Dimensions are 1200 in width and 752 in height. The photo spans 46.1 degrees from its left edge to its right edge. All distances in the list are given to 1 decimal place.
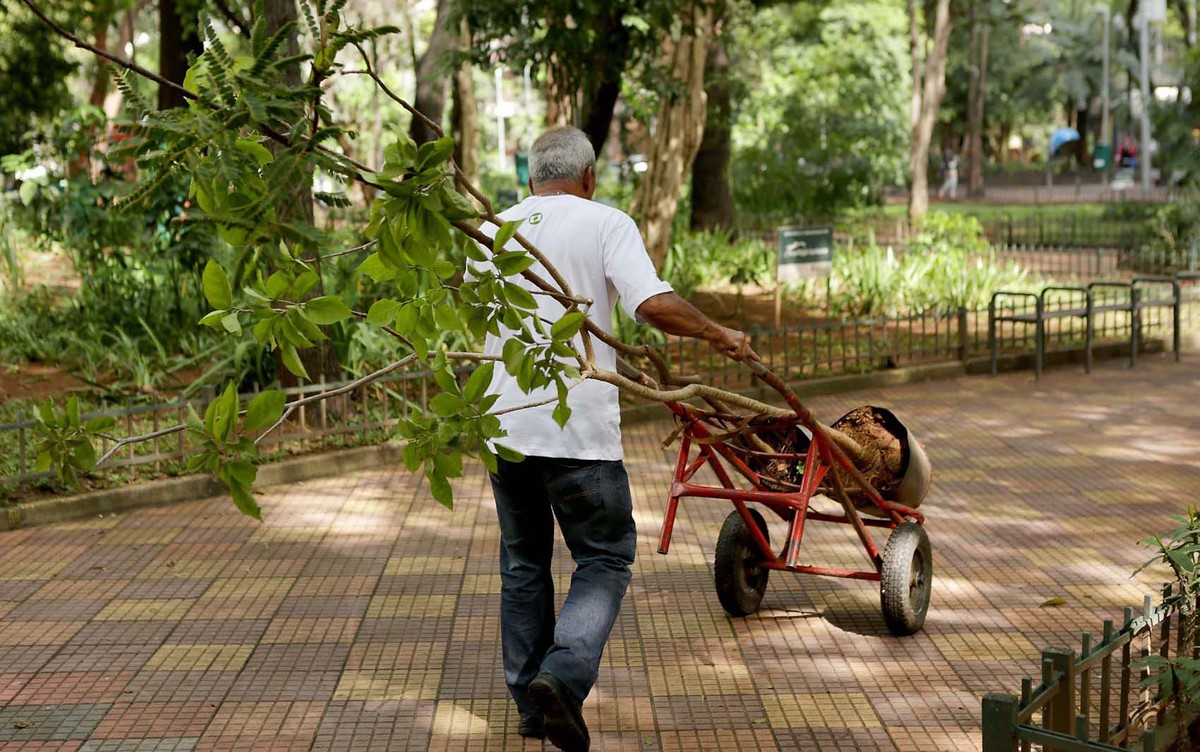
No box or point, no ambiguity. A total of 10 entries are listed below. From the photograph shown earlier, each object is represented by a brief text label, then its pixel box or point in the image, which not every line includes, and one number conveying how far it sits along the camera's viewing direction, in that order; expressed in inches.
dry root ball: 220.4
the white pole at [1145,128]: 1344.7
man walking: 163.5
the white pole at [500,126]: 1665.8
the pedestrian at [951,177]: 1935.3
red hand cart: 200.5
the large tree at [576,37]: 452.1
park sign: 503.5
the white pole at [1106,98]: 2123.8
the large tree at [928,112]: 952.3
